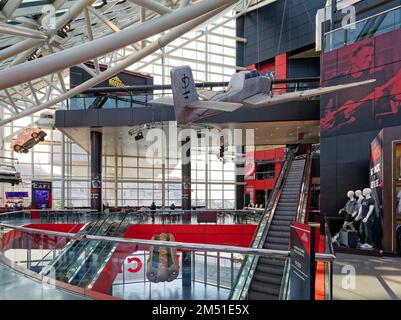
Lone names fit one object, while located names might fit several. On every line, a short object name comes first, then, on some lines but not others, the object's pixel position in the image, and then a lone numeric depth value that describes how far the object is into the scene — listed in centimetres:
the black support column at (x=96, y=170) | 2391
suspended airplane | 1329
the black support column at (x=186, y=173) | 2664
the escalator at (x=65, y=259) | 508
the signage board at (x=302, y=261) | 294
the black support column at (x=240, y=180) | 4106
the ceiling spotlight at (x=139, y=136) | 2246
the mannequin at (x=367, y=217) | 1146
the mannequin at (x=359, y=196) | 1184
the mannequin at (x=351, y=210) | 1196
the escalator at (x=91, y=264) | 497
